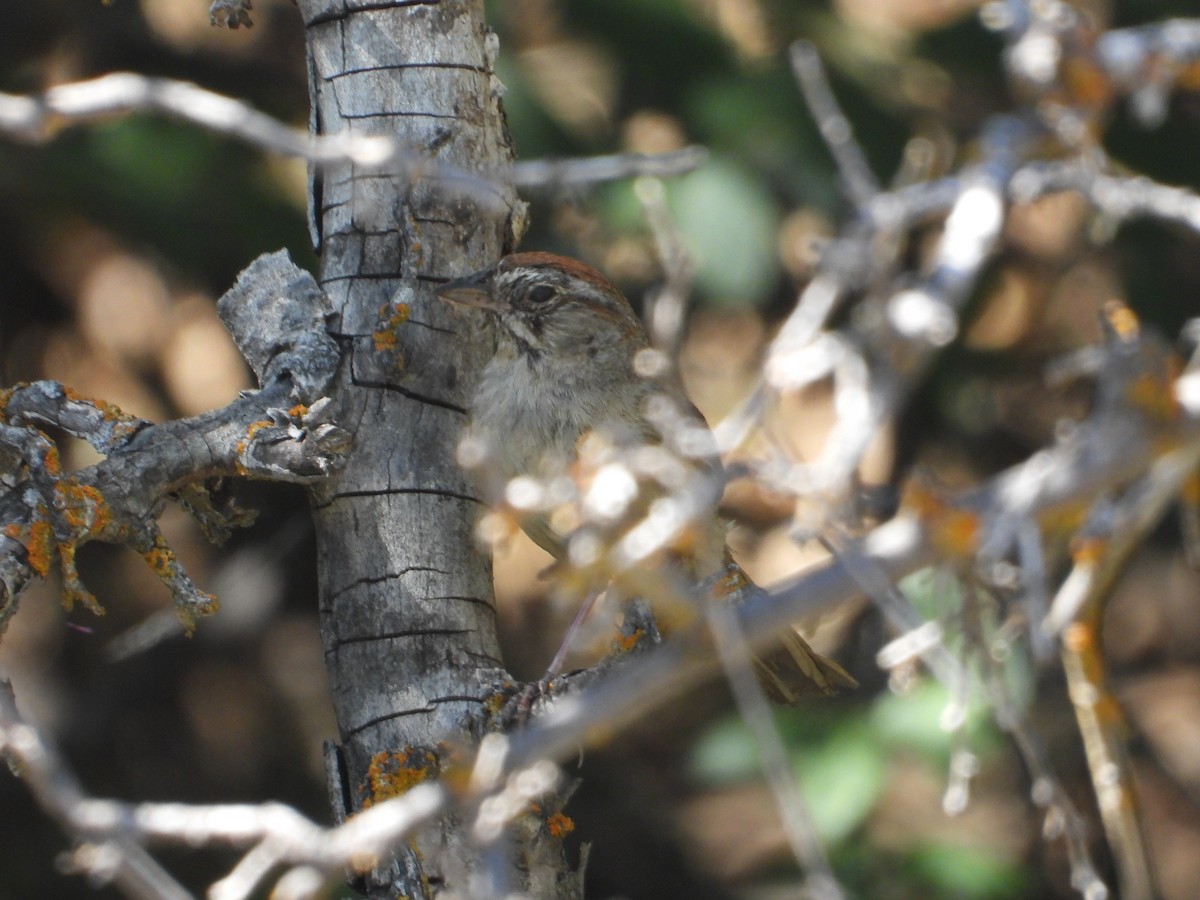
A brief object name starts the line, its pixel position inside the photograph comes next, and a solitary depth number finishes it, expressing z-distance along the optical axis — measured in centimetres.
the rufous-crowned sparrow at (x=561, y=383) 594
